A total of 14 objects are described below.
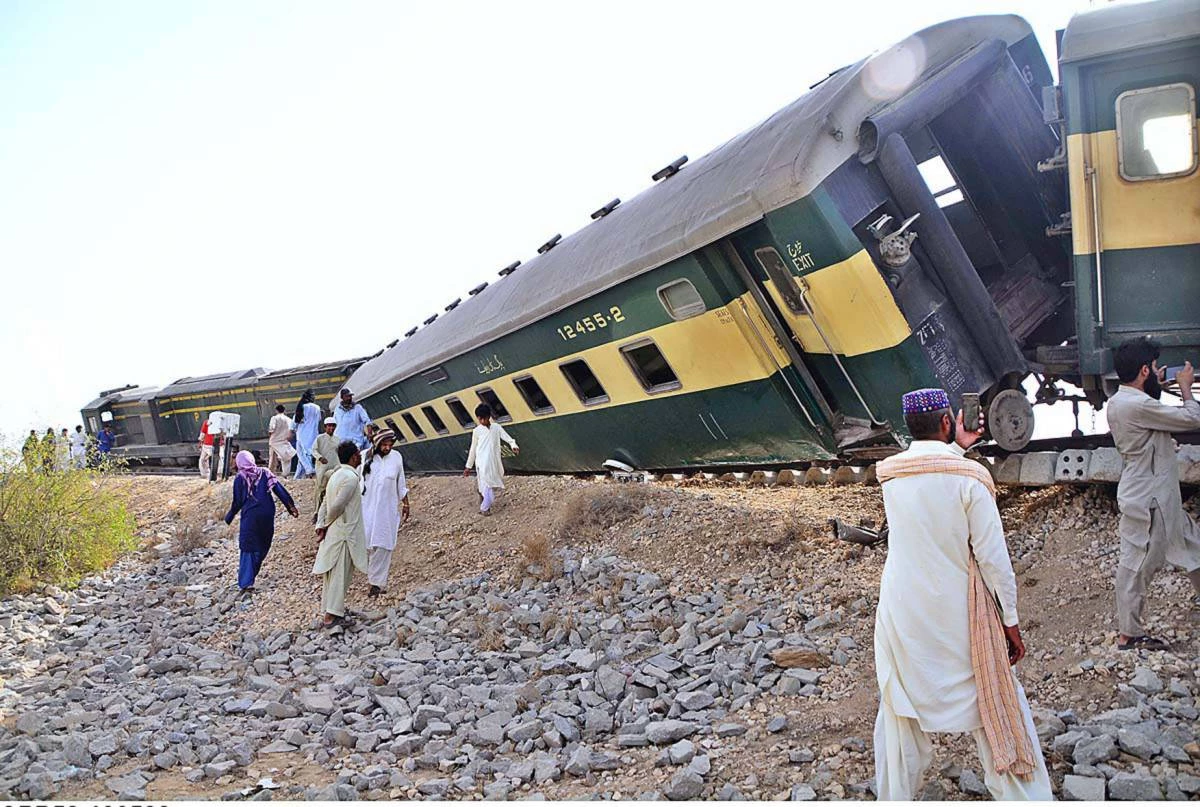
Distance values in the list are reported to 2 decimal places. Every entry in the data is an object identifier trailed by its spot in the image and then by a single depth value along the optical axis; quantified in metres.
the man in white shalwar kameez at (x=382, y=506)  9.48
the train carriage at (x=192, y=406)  24.20
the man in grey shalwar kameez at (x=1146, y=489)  4.87
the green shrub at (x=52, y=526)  12.12
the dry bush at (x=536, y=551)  8.77
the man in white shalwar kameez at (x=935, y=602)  3.56
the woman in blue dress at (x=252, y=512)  10.28
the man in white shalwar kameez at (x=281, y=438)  18.45
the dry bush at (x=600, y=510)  9.17
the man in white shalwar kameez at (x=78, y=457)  14.21
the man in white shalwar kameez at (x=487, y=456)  10.64
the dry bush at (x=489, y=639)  7.24
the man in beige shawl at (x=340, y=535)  8.62
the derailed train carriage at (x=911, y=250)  6.30
